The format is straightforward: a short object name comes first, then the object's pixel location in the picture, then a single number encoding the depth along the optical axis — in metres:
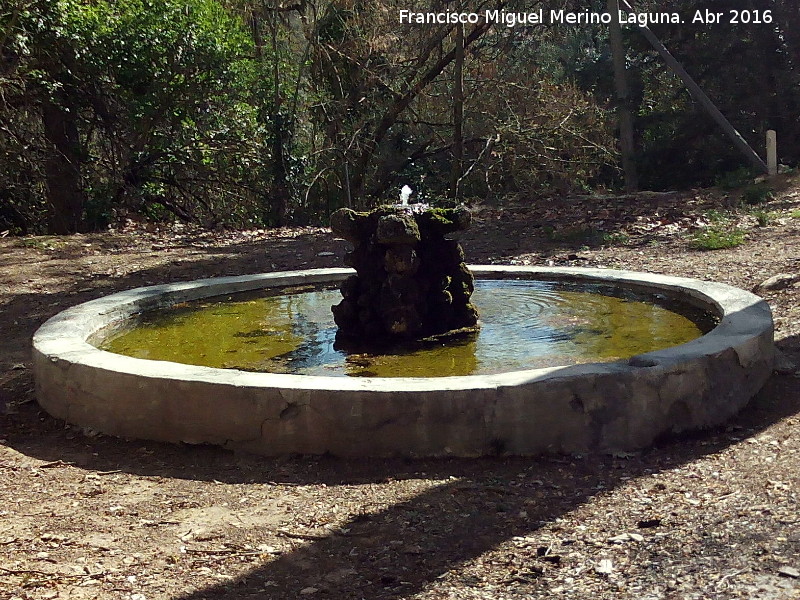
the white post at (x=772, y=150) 14.04
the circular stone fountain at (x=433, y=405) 3.64
